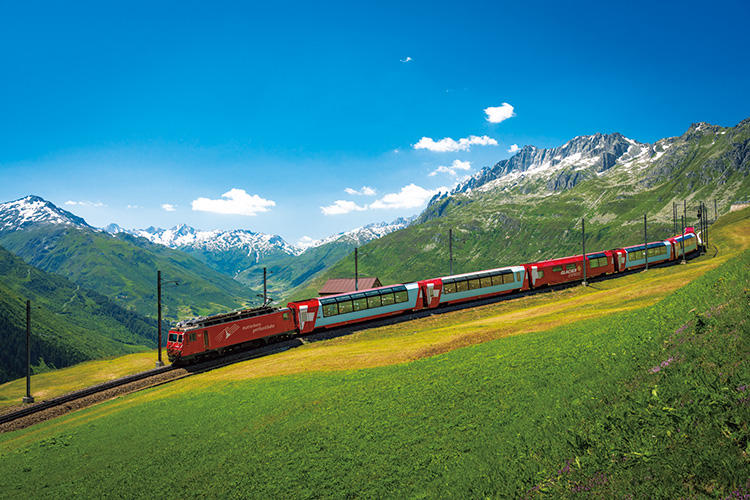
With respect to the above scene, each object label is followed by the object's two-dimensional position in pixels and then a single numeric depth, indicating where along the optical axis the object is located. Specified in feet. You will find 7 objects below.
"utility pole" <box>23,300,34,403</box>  137.28
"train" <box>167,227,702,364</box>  142.00
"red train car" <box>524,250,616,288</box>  195.00
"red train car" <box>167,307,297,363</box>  138.10
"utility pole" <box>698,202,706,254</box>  281.58
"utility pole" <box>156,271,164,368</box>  150.10
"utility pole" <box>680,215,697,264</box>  238.93
